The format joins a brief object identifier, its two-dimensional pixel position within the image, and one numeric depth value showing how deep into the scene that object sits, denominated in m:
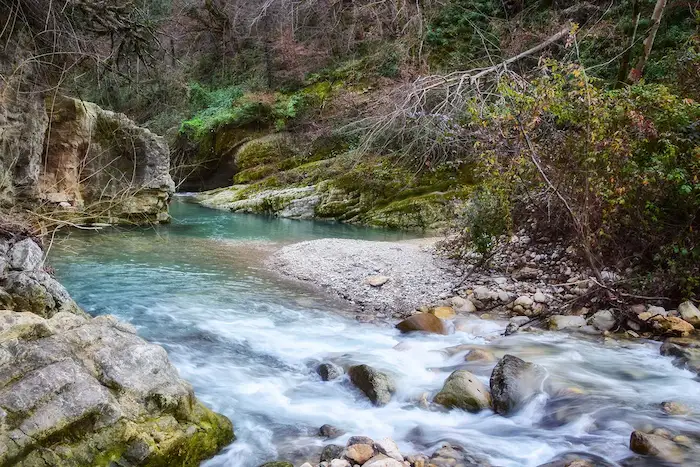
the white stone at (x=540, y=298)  6.64
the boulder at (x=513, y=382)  4.06
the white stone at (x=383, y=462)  2.99
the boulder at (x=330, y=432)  3.73
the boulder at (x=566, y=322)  5.73
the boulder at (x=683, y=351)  4.49
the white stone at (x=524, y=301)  6.58
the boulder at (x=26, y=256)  5.33
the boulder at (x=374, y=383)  4.27
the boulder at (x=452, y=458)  3.31
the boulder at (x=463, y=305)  6.81
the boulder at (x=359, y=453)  3.18
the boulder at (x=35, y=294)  4.71
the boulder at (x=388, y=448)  3.25
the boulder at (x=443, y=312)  6.53
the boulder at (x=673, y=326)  5.13
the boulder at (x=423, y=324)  5.95
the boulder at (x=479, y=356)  4.90
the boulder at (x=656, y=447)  3.21
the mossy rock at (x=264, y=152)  22.16
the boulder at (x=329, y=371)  4.71
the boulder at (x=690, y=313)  5.23
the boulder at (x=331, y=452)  3.31
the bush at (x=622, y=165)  5.57
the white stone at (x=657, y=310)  5.44
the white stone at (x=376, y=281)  8.02
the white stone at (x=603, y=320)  5.61
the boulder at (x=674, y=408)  3.79
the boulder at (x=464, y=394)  4.09
